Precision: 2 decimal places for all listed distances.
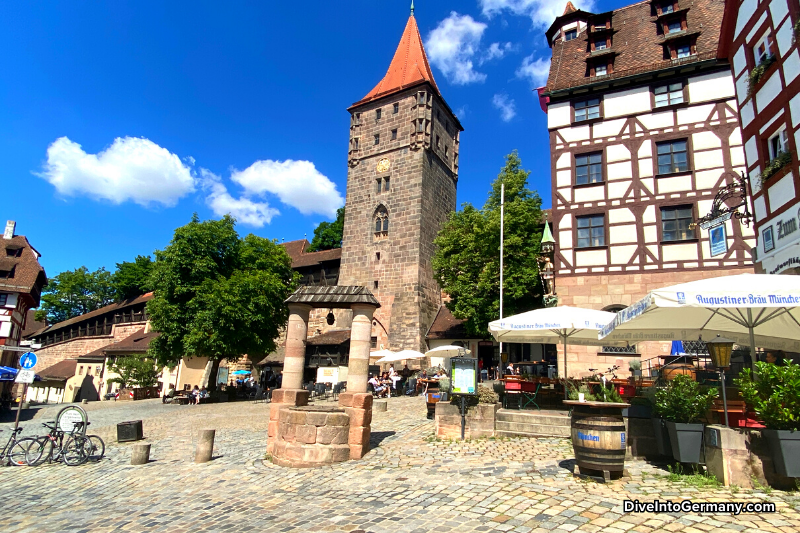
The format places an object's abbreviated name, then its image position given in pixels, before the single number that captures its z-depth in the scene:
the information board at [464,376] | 9.63
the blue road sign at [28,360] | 12.29
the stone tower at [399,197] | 33.09
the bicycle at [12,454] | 10.57
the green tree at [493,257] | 23.84
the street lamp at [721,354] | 6.58
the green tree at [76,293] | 58.69
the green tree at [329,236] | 46.47
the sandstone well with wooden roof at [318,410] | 8.62
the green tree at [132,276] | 51.91
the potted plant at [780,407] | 5.39
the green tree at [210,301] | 24.12
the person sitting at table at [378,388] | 21.56
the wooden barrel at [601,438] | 6.16
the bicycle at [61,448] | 10.41
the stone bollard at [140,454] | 9.84
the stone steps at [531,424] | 9.69
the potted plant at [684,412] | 6.32
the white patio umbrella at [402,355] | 23.60
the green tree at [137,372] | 31.03
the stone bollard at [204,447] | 9.56
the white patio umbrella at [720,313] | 5.88
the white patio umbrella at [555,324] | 10.11
